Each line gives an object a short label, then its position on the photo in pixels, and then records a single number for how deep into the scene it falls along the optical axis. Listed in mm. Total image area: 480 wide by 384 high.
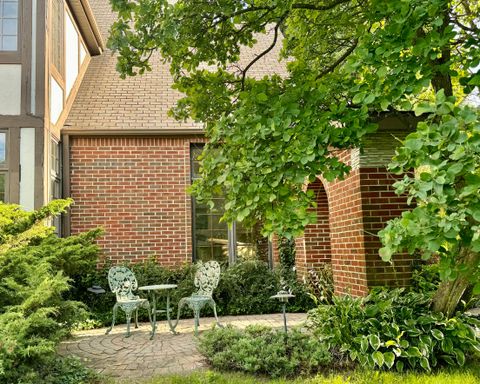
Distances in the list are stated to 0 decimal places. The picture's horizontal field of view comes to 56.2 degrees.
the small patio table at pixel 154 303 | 6199
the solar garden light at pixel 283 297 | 5391
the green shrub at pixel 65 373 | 3958
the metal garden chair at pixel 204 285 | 6302
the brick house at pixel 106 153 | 7371
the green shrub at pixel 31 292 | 3586
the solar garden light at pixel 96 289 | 7707
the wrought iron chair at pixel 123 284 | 6902
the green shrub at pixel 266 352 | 4078
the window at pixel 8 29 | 7594
